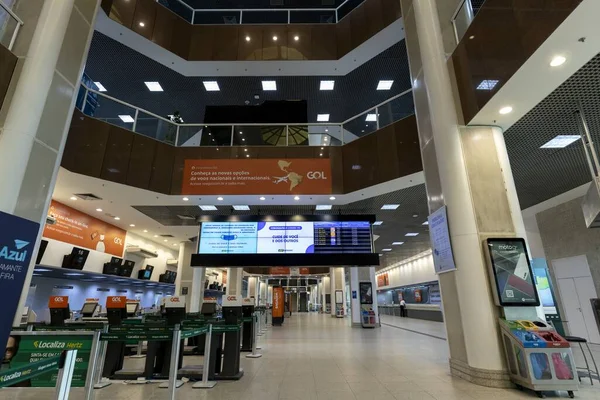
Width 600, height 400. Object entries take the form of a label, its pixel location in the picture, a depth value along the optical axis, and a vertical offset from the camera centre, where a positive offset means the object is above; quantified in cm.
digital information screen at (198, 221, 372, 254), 862 +160
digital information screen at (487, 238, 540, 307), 451 +33
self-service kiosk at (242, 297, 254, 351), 817 -93
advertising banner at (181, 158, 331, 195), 844 +317
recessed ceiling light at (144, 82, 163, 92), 1096 +721
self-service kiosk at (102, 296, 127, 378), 551 -103
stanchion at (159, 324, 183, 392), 382 -75
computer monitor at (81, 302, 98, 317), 896 -29
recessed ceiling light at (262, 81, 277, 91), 1086 +716
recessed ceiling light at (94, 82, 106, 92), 1081 +713
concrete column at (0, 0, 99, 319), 470 +312
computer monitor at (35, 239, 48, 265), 884 +132
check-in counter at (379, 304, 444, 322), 1898 -97
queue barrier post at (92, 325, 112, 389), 461 -100
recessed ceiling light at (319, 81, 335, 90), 1075 +707
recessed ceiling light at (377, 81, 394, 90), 1072 +704
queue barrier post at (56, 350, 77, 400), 223 -52
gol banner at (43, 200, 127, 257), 983 +232
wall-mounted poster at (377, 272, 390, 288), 3148 +174
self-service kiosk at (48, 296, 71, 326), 686 -24
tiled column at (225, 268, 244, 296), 2314 +128
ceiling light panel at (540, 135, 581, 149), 580 +284
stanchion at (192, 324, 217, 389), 462 -111
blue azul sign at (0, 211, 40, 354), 236 +29
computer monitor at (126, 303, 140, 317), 1088 -29
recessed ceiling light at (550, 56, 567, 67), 388 +283
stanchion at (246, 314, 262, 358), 714 -122
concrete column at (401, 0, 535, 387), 453 +138
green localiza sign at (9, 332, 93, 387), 313 -49
